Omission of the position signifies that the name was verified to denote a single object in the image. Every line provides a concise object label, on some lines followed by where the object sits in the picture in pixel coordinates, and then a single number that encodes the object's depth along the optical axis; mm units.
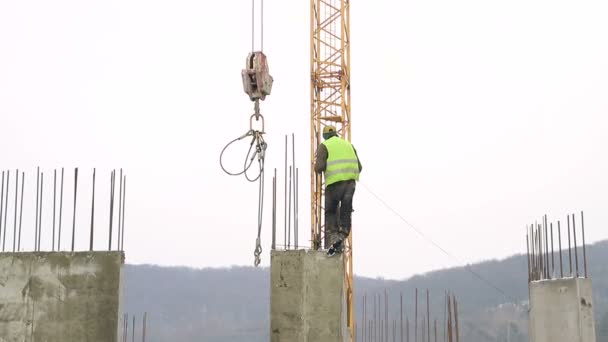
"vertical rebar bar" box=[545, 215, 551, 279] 24172
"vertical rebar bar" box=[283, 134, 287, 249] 16591
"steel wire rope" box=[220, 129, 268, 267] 15766
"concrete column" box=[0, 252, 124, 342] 14430
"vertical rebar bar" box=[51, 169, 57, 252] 16595
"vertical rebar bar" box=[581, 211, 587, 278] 22531
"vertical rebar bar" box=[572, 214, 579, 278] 23781
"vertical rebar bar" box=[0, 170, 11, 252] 16469
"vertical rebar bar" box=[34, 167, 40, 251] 16408
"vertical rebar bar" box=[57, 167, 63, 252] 16500
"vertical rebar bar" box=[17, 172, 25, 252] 16281
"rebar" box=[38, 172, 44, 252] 16067
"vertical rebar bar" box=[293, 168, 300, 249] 17505
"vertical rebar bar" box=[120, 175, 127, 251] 15983
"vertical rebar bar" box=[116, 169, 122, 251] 16047
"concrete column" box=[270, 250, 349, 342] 13992
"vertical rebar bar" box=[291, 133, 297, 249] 17516
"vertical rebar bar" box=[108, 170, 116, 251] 15889
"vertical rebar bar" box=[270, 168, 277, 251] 15734
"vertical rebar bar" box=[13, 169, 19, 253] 16206
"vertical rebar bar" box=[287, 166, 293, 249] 16655
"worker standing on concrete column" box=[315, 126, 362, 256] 15383
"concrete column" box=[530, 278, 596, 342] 21625
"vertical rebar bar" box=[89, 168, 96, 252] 15232
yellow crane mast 47719
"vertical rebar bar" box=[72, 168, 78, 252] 15998
